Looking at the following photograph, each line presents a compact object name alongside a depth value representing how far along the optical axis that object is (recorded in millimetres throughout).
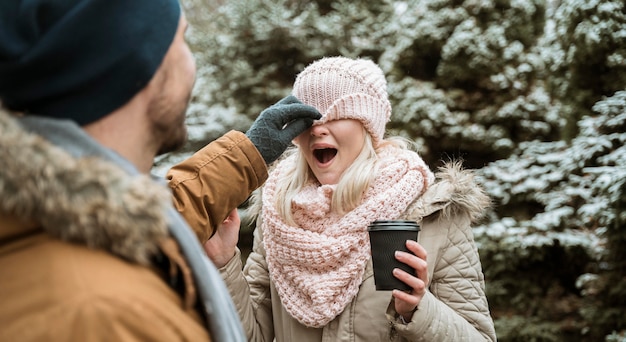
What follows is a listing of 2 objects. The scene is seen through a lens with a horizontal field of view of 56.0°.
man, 1009
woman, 2246
